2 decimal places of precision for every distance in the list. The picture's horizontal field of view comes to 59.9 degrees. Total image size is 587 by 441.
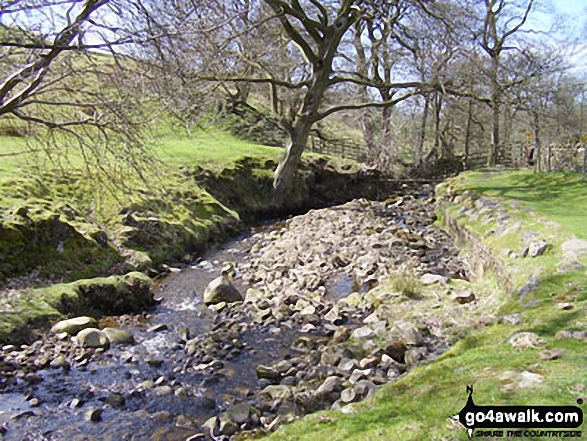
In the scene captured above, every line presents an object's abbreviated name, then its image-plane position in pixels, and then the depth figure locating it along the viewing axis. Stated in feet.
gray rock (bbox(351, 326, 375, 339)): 21.95
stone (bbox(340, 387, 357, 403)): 16.06
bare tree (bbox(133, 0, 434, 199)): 48.34
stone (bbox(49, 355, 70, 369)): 20.63
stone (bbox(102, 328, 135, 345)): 23.09
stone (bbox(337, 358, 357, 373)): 18.93
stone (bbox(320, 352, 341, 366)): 19.88
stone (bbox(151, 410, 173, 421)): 16.84
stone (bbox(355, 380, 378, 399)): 16.11
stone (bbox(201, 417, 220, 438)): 15.79
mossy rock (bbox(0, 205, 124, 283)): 27.86
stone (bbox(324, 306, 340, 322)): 25.76
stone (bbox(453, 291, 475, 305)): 24.73
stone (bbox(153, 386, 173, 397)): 18.56
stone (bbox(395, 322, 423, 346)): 20.65
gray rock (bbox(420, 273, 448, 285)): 28.55
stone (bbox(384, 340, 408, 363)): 19.47
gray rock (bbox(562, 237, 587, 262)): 22.47
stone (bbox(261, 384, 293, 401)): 17.38
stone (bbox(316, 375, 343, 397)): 17.07
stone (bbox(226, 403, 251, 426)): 16.12
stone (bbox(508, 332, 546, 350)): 14.62
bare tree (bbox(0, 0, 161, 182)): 14.39
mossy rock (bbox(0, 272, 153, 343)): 22.81
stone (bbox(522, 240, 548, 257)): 24.53
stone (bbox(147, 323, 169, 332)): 25.01
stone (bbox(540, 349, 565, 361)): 13.20
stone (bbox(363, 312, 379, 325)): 24.27
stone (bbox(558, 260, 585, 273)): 21.21
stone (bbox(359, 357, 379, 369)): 18.81
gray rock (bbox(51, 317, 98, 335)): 23.27
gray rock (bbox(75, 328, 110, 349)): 22.40
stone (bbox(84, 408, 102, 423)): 16.79
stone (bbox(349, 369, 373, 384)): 17.76
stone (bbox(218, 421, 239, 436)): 15.70
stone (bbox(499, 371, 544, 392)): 11.62
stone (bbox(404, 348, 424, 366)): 18.76
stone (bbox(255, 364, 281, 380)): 19.76
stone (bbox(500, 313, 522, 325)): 17.72
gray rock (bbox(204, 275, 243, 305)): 29.17
